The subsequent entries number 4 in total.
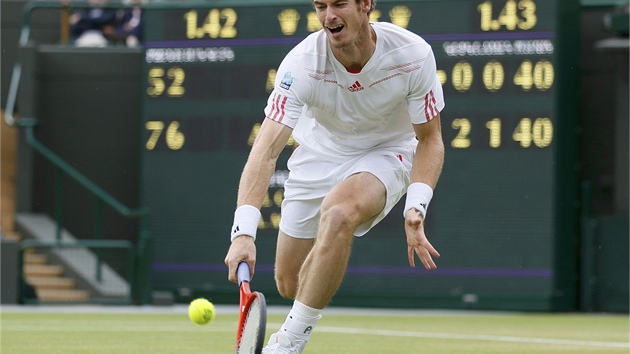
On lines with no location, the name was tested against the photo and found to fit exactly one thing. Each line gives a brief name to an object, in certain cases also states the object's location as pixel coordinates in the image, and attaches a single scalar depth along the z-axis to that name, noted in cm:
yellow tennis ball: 1197
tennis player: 1206
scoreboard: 2722
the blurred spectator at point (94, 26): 3394
